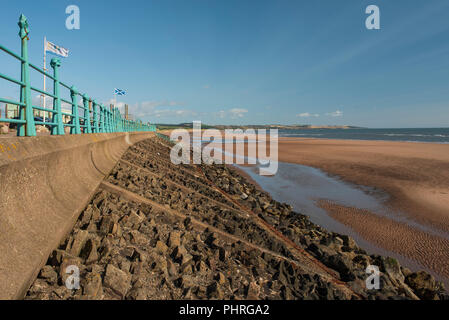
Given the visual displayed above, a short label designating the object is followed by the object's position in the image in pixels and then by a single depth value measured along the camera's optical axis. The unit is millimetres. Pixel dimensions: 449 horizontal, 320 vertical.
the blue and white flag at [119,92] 31523
